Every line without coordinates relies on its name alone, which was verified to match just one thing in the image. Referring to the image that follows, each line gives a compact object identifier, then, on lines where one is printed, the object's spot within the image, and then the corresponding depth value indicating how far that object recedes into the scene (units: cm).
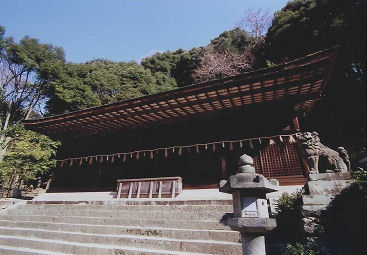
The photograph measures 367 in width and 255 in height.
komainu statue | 529
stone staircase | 561
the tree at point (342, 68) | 1302
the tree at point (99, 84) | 2559
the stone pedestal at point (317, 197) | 468
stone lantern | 322
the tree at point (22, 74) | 2414
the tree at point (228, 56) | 2516
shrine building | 874
